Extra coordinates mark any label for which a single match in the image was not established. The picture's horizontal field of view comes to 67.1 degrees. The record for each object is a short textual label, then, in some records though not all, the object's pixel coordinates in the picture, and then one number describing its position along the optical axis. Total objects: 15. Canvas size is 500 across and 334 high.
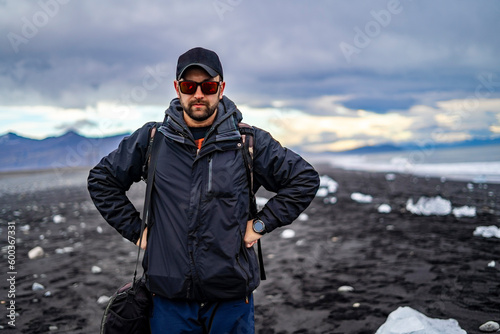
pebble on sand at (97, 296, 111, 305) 5.74
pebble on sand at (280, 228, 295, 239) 9.48
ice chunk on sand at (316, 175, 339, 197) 16.49
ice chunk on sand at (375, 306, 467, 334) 3.78
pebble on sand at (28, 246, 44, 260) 8.02
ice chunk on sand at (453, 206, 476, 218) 10.41
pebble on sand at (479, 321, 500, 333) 4.23
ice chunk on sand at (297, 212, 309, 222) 11.40
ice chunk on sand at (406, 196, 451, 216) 10.85
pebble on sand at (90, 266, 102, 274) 7.08
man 2.83
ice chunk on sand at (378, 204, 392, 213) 11.79
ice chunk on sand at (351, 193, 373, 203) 14.15
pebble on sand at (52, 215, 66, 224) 11.87
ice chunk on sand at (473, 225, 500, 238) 8.10
